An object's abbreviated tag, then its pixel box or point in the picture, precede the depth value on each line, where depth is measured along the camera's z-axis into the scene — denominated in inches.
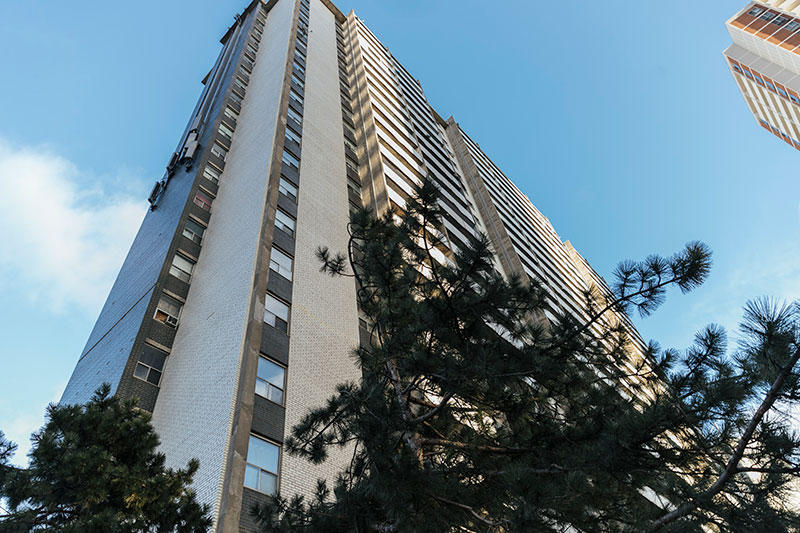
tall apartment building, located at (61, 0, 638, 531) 522.3
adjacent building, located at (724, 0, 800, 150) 1688.0
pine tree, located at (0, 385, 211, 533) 260.5
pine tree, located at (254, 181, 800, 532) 205.6
